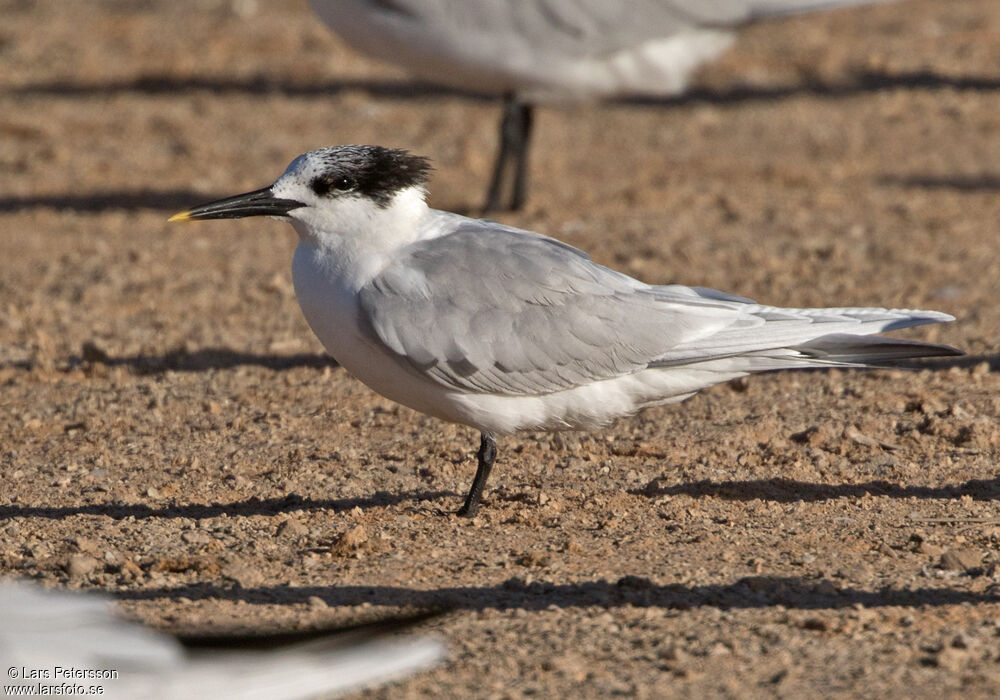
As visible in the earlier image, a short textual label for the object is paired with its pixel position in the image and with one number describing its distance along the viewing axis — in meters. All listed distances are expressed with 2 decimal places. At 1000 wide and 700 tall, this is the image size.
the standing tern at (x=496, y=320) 8.68
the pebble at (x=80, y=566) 8.18
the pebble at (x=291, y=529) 8.83
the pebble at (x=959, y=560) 8.09
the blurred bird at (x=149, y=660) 5.88
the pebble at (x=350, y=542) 8.48
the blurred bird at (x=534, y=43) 15.59
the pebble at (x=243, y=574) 8.04
